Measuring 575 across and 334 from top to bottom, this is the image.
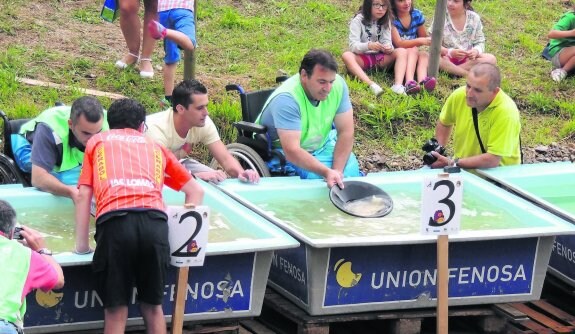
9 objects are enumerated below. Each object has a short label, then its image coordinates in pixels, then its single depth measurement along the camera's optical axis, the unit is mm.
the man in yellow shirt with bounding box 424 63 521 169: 11074
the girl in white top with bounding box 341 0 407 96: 14042
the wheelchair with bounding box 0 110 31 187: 10197
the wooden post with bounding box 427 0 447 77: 14042
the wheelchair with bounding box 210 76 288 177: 10953
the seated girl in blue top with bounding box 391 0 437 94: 14250
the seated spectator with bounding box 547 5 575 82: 15509
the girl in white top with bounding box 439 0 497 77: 14804
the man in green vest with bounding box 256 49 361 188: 10526
